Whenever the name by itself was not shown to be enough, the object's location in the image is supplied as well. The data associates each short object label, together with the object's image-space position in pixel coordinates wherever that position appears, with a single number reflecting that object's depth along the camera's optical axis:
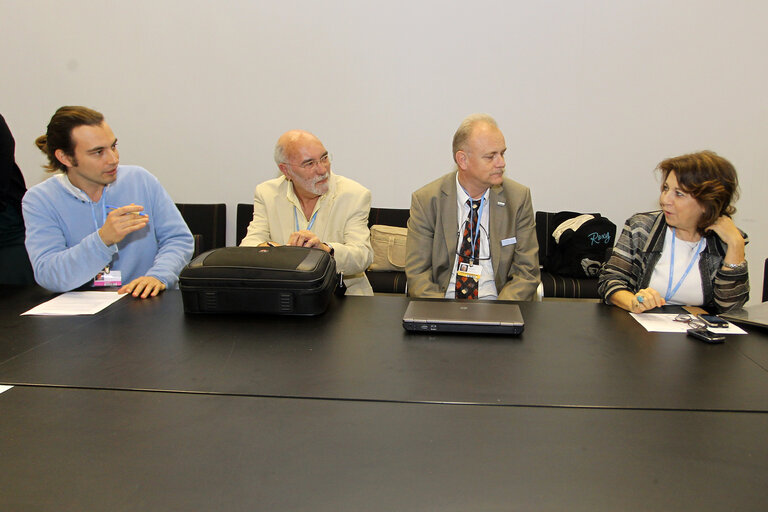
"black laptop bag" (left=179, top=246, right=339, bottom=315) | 1.80
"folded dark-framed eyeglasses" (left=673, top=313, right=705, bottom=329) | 1.75
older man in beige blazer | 2.71
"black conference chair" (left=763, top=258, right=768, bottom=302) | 2.54
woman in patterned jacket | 2.09
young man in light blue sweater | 2.12
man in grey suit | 2.69
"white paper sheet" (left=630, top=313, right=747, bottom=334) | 1.73
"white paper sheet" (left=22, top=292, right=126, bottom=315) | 1.89
